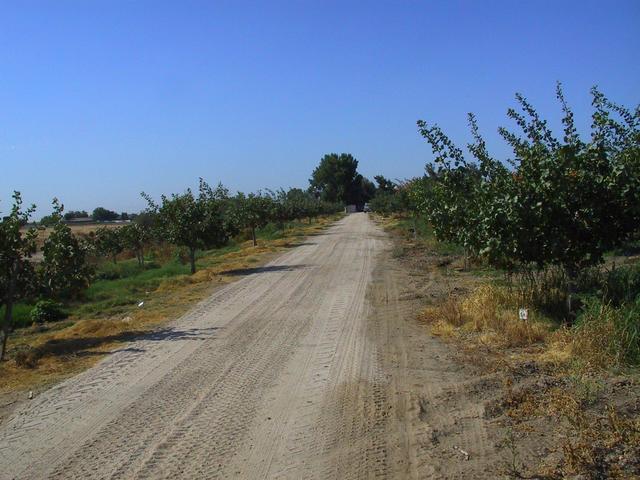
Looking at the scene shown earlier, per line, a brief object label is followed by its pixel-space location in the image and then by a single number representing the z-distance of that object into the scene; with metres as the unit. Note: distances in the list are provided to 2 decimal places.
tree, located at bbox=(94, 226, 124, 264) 41.12
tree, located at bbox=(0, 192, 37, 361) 10.89
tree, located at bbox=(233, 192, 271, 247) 36.31
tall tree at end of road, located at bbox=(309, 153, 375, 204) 135.62
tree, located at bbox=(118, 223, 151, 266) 39.16
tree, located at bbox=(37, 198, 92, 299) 11.58
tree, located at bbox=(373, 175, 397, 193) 114.81
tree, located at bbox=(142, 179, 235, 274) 22.84
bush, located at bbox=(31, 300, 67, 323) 17.47
